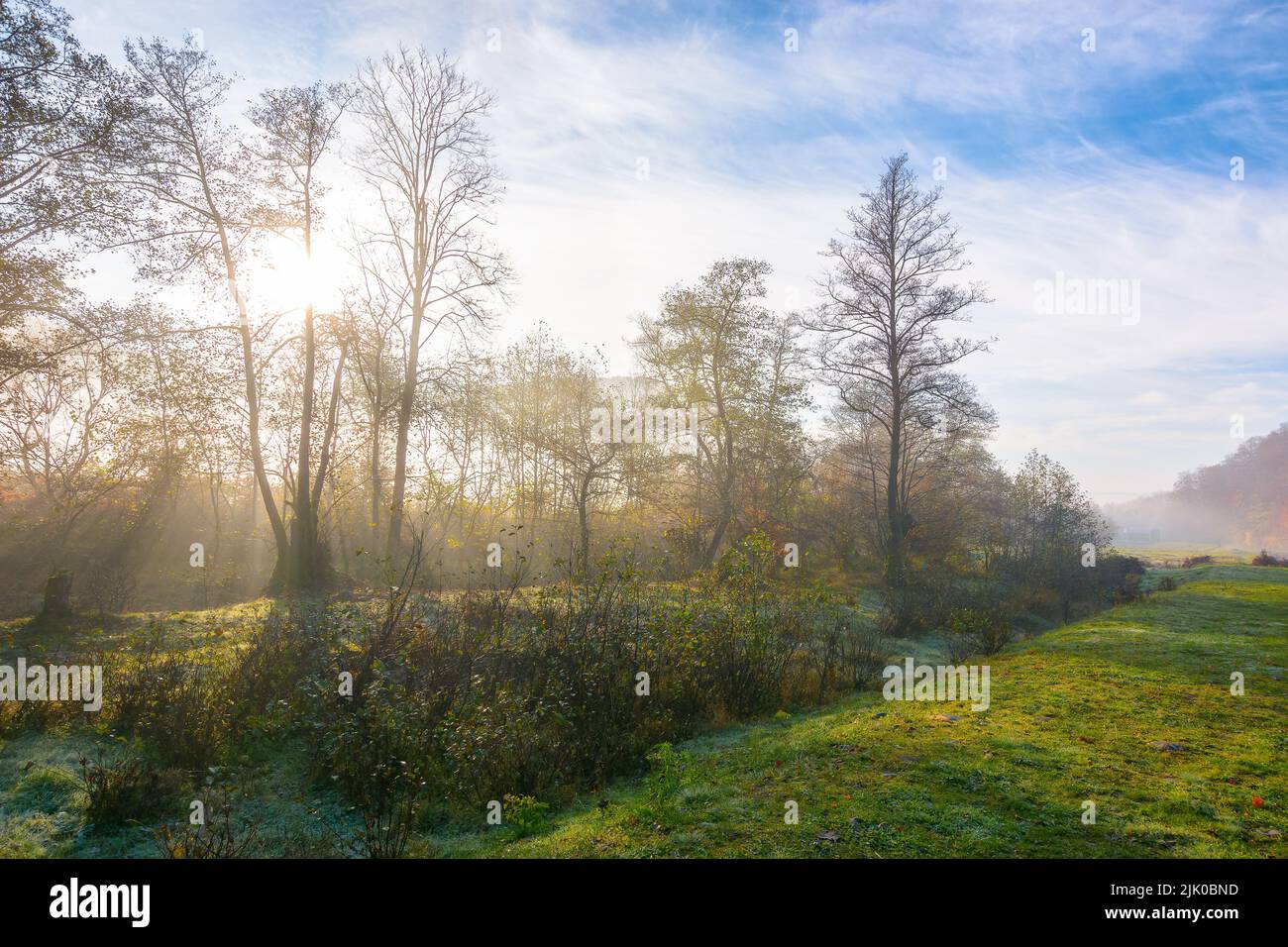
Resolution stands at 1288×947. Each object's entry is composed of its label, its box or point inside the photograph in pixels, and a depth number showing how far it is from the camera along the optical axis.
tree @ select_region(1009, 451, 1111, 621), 28.45
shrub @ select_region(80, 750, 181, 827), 6.00
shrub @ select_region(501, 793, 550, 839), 5.63
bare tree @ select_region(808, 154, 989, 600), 22.52
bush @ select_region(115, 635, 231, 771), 7.23
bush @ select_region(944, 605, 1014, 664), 13.02
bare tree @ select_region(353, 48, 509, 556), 21.61
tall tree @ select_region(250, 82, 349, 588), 17.84
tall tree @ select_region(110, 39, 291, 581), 16.75
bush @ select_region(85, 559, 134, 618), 14.37
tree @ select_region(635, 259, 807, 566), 25.59
